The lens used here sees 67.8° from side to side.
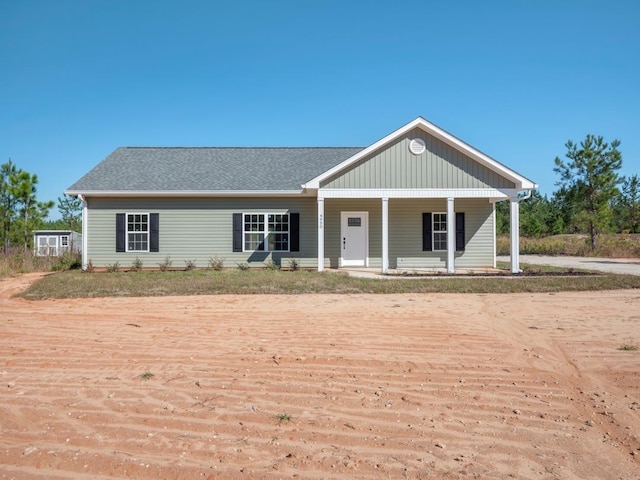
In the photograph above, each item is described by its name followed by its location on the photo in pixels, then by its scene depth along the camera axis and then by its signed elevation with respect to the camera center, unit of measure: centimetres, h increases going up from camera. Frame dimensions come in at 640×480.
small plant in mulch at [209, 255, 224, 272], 1756 -83
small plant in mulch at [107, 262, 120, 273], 1704 -98
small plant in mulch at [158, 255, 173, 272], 1736 -86
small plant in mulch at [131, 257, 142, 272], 1744 -89
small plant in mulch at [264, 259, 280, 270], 1756 -91
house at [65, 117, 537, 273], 1655 +115
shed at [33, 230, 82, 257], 3834 +32
